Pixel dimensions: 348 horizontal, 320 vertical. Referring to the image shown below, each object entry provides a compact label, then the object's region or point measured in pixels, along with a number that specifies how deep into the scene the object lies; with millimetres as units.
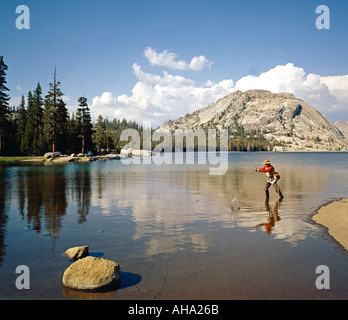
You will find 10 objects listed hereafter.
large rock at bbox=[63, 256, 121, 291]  7500
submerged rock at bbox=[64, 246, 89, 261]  9469
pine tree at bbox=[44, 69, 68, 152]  80062
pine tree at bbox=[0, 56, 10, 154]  72469
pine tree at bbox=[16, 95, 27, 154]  84662
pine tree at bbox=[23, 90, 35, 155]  84150
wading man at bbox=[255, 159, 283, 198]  21281
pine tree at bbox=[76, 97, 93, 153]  92688
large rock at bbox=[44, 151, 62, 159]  77375
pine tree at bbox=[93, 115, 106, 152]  125688
